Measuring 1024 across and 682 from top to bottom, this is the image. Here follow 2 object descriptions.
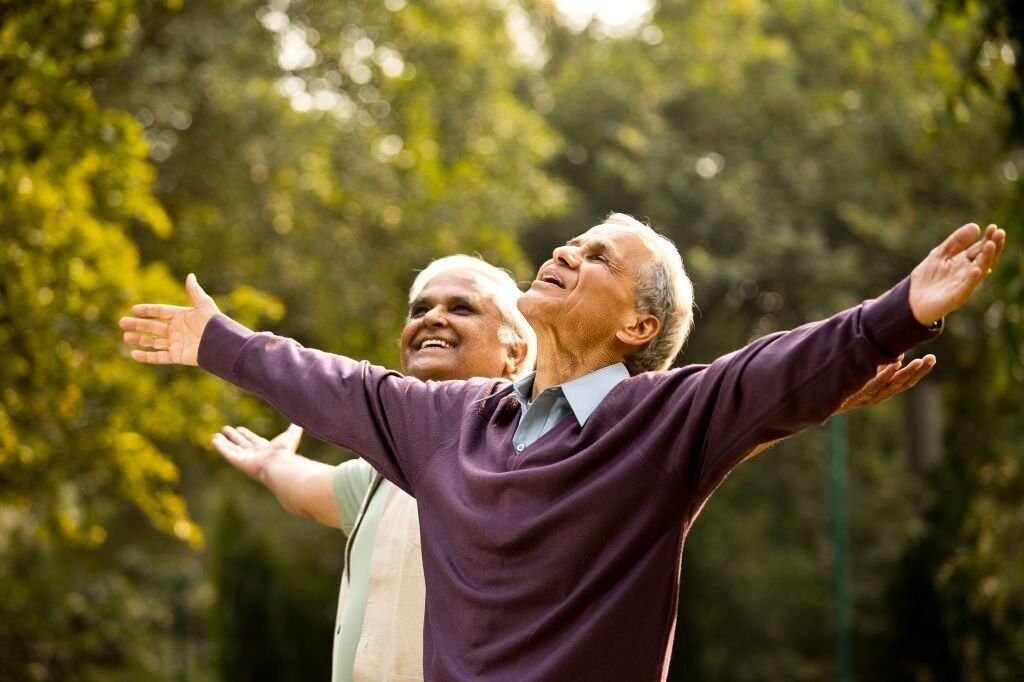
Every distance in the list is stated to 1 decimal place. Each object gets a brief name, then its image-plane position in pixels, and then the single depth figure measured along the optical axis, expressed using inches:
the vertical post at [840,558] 448.1
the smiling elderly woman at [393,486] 102.9
